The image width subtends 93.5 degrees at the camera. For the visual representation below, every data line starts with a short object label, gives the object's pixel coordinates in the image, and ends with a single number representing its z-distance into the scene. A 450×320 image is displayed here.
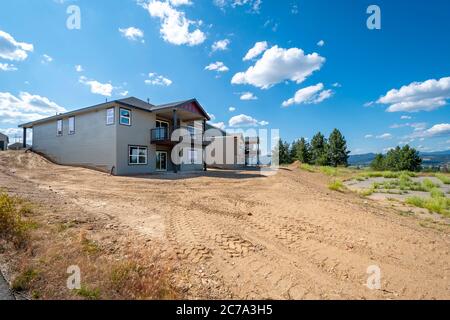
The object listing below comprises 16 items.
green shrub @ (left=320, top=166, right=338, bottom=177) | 26.12
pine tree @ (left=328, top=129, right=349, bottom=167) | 54.53
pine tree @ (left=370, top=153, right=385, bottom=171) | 53.07
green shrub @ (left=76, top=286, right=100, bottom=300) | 2.74
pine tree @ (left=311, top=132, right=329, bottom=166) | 55.25
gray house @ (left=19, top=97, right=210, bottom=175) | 16.47
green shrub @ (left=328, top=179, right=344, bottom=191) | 12.92
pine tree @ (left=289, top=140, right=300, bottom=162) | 60.61
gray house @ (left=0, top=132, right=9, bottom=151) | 40.97
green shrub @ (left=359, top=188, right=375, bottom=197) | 11.82
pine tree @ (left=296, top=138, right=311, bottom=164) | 57.56
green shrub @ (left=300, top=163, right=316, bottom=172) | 31.02
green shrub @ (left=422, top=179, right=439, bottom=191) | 14.00
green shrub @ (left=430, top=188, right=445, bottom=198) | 10.77
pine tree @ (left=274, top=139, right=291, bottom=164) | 59.84
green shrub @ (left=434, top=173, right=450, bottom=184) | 17.88
